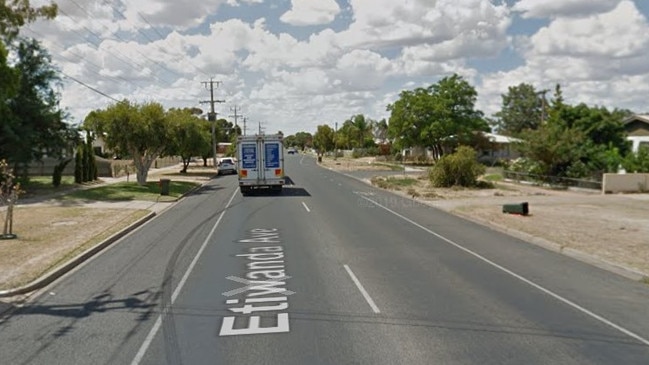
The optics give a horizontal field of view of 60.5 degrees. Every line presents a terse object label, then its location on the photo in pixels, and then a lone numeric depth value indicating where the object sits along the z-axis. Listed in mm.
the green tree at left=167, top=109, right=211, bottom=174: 35028
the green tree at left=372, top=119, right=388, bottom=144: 137375
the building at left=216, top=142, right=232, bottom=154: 121862
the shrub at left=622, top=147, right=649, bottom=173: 31344
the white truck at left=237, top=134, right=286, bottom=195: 28859
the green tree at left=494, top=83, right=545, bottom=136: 92125
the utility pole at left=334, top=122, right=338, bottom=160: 116438
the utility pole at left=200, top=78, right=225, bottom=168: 64750
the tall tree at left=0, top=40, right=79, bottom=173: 30078
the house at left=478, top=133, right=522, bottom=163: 63281
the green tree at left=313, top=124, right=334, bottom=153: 113438
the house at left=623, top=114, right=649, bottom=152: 40562
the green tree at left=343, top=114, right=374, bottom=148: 115469
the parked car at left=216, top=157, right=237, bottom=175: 53781
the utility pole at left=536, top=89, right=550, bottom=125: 50900
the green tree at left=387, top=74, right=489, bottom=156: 57469
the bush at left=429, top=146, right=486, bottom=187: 33875
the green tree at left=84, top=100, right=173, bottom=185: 32219
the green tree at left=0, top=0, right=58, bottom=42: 21797
